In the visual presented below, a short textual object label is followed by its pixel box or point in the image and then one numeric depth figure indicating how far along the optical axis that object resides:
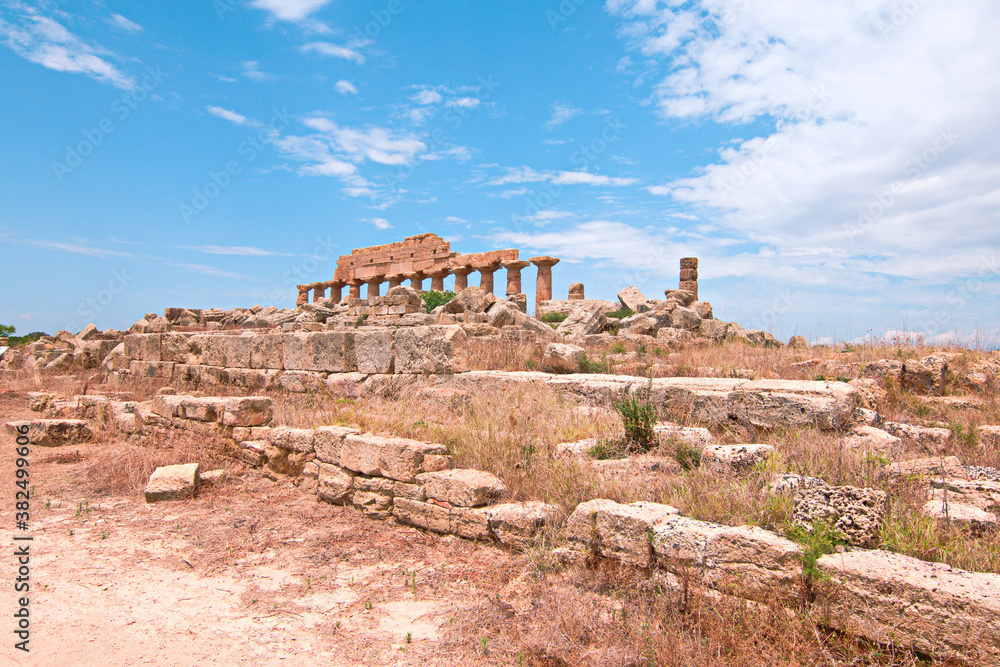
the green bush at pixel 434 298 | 20.81
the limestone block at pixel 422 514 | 4.30
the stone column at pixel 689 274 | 20.73
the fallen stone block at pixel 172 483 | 5.39
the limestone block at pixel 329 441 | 5.34
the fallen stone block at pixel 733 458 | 3.89
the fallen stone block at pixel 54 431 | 7.63
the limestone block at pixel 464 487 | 4.14
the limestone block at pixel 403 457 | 4.62
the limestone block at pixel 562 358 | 8.30
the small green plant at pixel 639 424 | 4.62
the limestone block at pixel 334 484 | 5.14
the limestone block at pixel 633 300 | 17.10
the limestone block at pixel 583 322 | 14.21
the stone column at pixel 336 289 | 31.26
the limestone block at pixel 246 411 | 6.52
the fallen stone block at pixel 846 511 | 2.83
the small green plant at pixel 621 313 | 17.23
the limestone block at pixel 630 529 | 3.14
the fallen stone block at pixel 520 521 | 3.73
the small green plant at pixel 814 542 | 2.59
